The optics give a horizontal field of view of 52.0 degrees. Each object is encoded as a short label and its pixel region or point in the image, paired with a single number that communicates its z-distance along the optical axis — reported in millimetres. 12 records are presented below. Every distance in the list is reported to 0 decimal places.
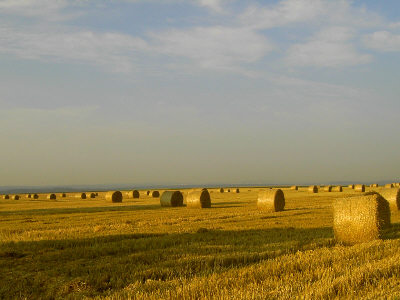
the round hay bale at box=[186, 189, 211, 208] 25859
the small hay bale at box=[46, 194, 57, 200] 48306
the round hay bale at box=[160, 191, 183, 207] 28547
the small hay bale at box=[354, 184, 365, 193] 52556
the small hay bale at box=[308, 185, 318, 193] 50831
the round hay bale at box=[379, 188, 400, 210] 21938
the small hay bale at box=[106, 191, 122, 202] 36875
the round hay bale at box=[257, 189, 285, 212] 23125
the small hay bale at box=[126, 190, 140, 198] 44962
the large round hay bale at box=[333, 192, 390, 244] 11930
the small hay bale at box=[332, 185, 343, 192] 53691
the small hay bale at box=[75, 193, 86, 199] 51138
